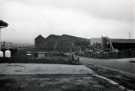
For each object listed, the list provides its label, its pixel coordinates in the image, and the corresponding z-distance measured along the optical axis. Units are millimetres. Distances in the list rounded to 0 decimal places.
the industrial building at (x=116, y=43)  27062
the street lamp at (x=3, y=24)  11545
